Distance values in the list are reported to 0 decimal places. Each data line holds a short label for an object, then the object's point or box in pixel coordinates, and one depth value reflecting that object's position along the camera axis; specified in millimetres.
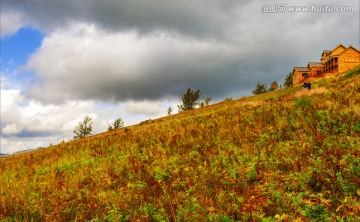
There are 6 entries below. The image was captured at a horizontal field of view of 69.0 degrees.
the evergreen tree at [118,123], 59406
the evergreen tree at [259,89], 73750
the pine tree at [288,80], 79606
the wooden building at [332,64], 54406
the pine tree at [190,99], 70375
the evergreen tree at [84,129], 54625
